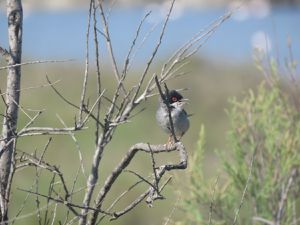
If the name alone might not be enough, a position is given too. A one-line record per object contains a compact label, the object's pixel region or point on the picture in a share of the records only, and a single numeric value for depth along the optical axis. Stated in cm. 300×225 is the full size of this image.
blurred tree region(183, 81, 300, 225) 1277
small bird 1069
